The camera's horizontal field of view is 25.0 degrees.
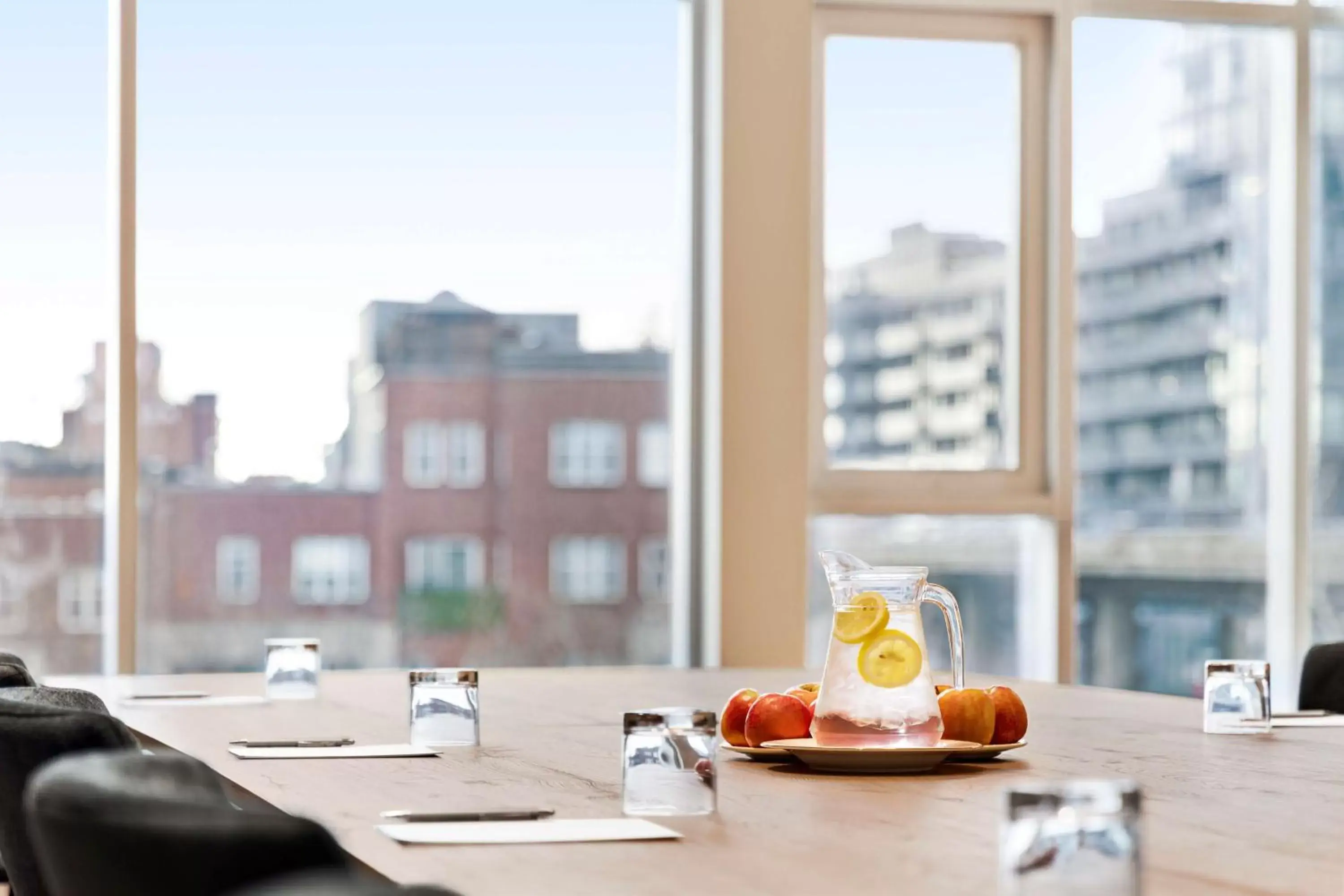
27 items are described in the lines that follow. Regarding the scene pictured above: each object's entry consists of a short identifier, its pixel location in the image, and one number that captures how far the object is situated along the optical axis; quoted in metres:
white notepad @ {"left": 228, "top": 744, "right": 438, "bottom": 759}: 3.27
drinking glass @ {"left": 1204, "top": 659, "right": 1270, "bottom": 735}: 3.61
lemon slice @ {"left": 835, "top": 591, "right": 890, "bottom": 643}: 3.04
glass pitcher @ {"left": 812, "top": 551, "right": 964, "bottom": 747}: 3.04
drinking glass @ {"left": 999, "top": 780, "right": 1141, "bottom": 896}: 2.20
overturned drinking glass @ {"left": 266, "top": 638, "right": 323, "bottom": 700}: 4.26
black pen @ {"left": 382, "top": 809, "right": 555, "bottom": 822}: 2.73
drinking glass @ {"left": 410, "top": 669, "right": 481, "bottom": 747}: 3.36
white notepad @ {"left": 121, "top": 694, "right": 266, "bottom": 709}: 4.12
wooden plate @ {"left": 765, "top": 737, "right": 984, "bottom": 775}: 3.08
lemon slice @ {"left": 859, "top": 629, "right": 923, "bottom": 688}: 3.03
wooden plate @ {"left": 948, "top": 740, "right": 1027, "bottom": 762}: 3.17
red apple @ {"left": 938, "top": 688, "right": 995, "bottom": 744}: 3.21
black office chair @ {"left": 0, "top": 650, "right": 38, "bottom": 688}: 3.35
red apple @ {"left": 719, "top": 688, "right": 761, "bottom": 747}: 3.30
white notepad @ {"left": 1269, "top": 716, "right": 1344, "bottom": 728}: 3.77
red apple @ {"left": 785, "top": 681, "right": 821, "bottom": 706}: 3.33
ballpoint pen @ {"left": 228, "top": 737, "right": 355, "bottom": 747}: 3.37
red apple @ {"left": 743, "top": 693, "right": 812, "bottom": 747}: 3.22
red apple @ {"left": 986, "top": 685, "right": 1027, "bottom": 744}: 3.27
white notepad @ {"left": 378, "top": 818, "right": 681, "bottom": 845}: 2.62
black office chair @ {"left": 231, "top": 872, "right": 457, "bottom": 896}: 1.85
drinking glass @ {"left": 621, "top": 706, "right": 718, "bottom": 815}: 2.76
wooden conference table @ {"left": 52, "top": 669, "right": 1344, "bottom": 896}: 2.48
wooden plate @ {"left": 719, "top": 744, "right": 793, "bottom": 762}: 3.20
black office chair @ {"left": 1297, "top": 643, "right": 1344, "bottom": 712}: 4.37
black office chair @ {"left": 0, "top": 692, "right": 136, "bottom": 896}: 2.60
